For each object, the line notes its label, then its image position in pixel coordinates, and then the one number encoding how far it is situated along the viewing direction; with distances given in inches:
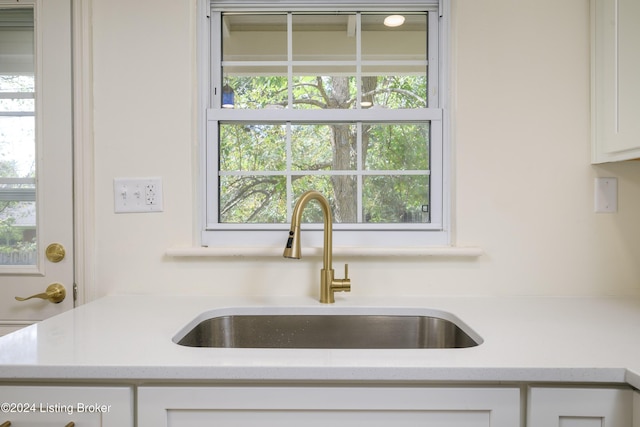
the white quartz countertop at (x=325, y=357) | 27.5
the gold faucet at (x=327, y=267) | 45.6
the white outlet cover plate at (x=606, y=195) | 50.2
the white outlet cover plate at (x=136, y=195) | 51.1
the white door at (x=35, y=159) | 50.6
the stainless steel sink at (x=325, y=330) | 45.1
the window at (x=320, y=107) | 54.1
